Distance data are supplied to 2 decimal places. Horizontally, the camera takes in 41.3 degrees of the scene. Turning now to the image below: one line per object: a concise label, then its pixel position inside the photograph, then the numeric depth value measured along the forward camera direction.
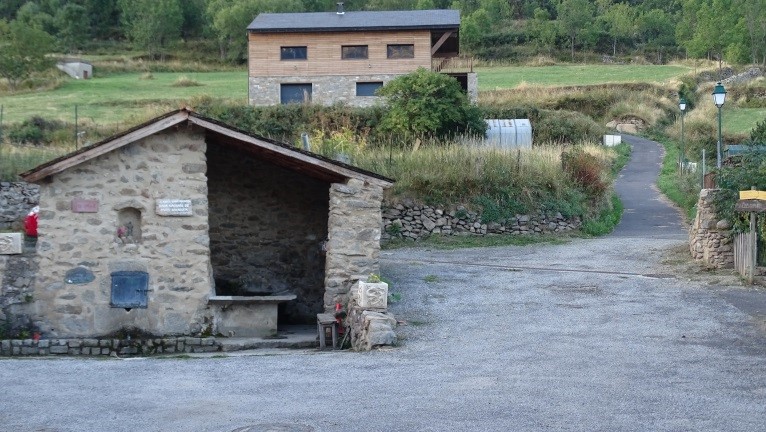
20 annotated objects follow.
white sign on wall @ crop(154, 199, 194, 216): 15.16
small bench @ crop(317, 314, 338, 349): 14.56
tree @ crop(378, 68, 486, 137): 32.28
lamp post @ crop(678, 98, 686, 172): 34.15
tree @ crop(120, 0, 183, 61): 76.10
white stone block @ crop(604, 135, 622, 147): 43.91
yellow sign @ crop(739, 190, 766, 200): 16.75
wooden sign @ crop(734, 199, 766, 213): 16.59
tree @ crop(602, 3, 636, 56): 84.25
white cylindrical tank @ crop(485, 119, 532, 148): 33.97
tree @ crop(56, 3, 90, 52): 77.19
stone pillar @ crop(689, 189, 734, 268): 18.05
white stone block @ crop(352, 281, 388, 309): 13.88
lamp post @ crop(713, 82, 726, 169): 21.69
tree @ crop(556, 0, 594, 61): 81.88
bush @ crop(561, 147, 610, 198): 26.86
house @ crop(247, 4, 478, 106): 43.53
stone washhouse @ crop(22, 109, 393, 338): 15.05
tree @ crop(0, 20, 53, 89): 56.06
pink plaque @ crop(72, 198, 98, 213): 15.07
